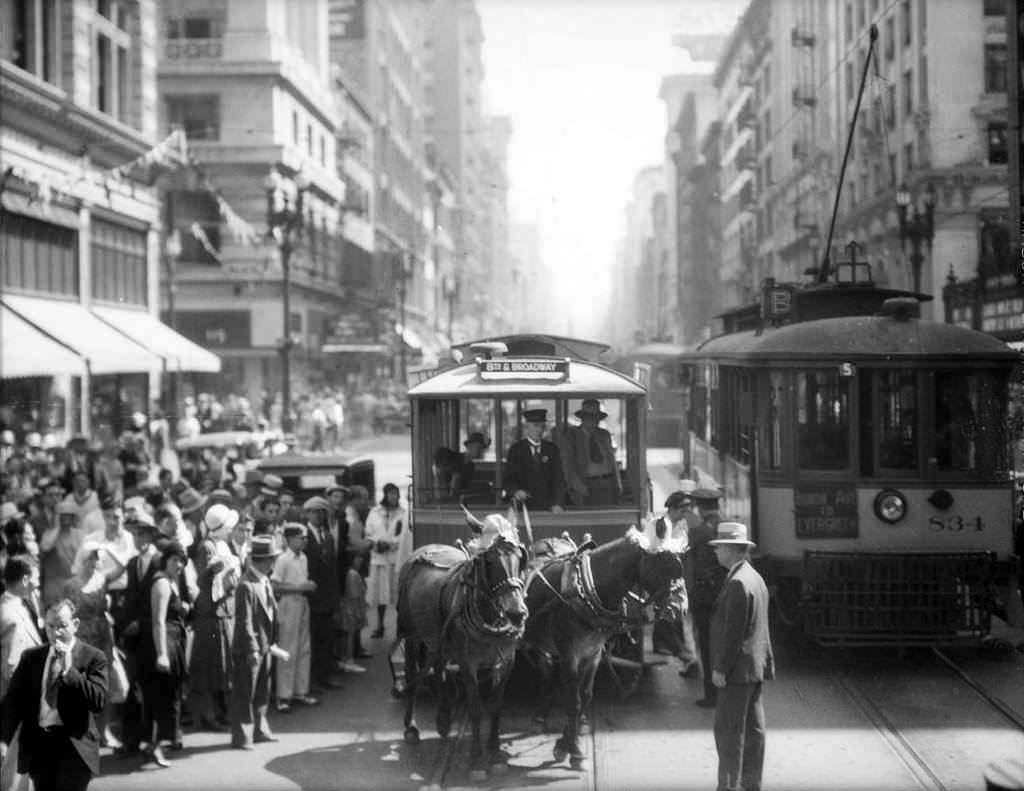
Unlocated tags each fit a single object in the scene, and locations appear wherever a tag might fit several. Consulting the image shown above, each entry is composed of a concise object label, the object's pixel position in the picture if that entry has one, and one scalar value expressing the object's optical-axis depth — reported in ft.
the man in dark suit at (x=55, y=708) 25.29
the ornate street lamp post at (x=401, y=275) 184.55
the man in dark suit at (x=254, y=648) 34.24
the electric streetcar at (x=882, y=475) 38.96
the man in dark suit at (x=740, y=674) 27.76
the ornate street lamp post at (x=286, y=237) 97.91
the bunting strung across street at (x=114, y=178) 88.28
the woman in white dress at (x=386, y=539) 48.01
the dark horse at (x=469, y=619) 29.71
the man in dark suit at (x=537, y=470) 37.88
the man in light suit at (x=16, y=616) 29.55
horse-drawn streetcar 30.91
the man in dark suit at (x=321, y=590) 39.32
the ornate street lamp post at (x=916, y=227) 88.48
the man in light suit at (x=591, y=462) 38.17
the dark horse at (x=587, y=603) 30.81
